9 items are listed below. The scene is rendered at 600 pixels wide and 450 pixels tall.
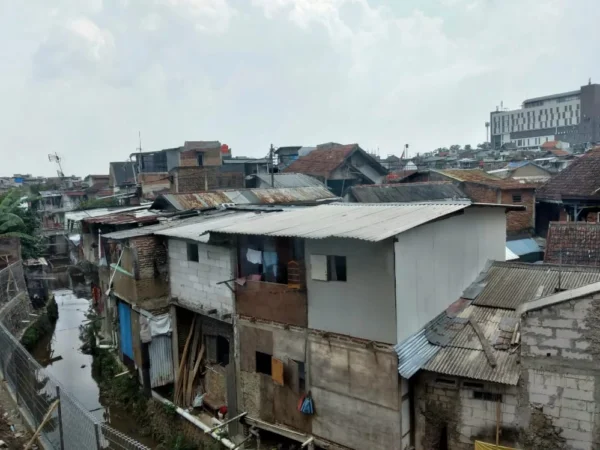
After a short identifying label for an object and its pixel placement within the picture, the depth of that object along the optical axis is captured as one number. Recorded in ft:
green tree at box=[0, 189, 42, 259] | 85.13
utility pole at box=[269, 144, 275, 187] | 92.71
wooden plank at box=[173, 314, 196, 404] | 49.08
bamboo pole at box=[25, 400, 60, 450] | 27.15
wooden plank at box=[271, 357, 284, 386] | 37.40
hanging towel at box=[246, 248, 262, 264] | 39.24
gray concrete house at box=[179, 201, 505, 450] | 30.96
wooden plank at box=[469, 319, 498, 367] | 29.07
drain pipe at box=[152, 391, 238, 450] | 40.61
